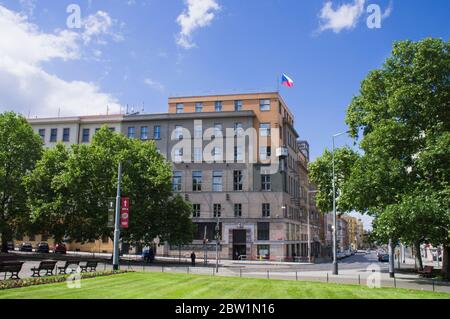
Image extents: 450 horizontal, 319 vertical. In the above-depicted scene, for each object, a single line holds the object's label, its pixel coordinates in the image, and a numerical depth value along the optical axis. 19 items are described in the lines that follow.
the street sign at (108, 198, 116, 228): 31.97
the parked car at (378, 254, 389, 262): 70.36
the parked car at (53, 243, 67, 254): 61.27
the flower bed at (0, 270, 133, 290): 20.23
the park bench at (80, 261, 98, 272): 30.87
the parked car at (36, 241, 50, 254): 62.28
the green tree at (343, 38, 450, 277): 28.23
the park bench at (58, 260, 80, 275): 28.62
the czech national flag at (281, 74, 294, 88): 51.37
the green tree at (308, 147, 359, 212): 37.75
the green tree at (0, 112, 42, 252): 49.69
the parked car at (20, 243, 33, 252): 64.38
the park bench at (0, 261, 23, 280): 23.40
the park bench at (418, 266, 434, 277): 34.84
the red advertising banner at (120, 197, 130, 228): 31.48
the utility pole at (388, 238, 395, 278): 32.90
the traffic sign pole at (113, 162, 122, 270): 30.56
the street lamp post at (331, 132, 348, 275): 35.84
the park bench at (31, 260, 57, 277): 26.88
